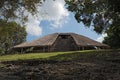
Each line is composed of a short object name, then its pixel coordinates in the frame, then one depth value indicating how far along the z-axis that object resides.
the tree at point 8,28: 7.52
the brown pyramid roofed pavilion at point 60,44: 19.25
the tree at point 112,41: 19.25
